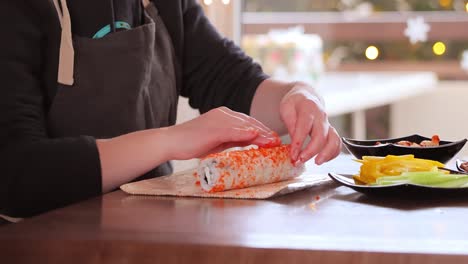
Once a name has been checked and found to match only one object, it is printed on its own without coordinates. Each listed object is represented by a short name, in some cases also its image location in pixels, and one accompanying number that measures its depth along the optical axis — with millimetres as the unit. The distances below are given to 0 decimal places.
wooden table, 1129
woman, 1567
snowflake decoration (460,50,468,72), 4779
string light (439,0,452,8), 4702
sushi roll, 1499
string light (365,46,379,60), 4978
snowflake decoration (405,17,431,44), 4752
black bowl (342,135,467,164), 1671
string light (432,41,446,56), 4792
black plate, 1394
